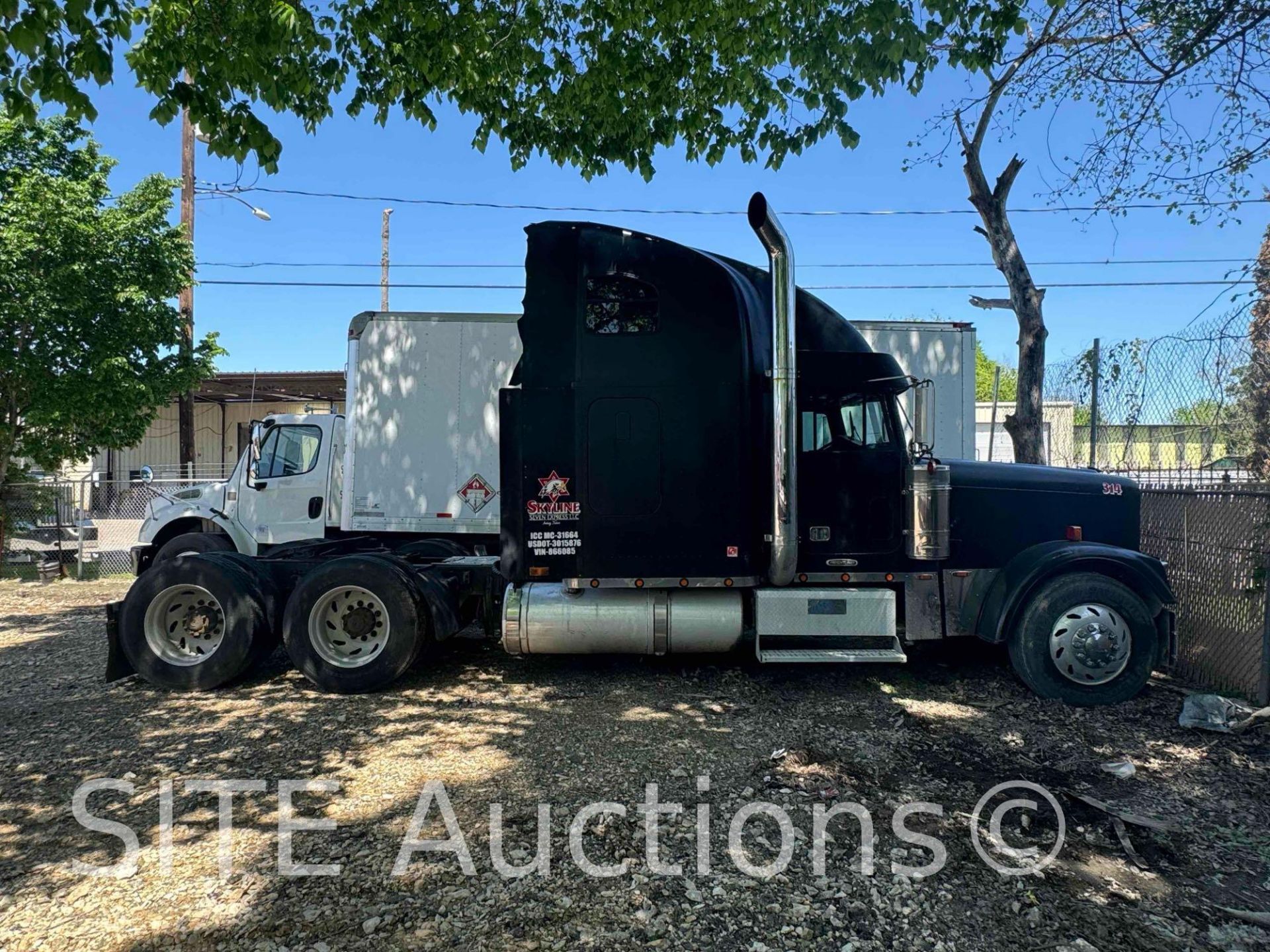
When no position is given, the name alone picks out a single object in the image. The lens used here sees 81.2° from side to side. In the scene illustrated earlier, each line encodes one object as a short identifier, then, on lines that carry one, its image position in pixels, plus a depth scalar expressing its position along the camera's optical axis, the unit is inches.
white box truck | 336.5
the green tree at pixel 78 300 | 476.1
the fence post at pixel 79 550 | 526.0
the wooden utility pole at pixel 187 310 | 555.2
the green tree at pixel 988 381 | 1833.0
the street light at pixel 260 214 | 686.8
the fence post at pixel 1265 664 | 206.8
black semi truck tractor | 223.1
